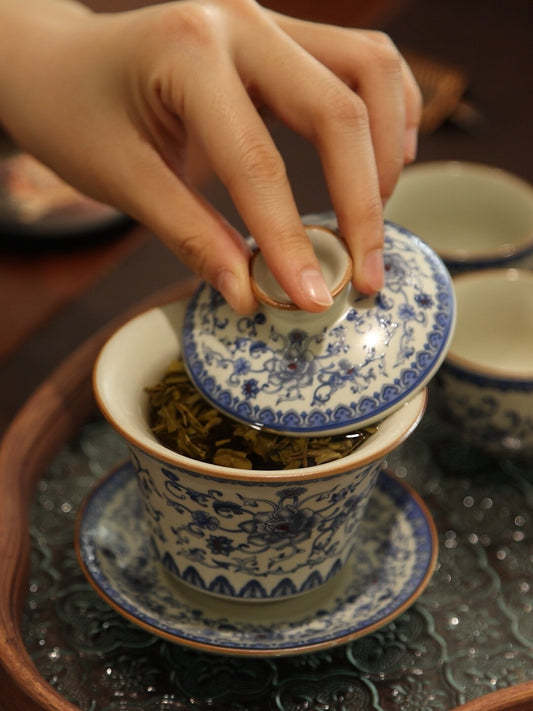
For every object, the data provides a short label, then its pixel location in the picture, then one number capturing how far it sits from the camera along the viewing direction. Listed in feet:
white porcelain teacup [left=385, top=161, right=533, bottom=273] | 2.00
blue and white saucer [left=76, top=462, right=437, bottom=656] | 1.35
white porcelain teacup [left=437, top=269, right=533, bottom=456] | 1.60
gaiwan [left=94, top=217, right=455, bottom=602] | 1.30
